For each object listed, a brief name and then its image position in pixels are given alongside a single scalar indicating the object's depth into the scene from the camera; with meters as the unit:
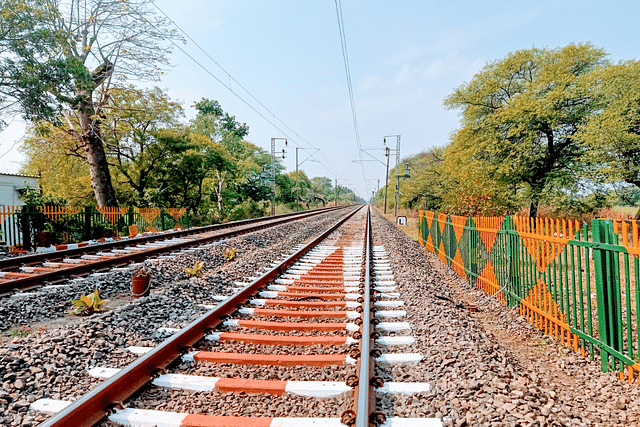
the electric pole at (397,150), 38.03
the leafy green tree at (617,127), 18.41
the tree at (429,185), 33.06
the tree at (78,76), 11.53
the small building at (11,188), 18.88
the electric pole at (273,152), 35.22
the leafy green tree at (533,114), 21.62
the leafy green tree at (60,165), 21.42
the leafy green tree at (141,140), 22.98
